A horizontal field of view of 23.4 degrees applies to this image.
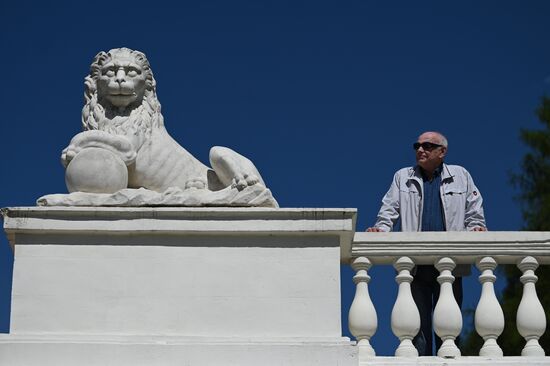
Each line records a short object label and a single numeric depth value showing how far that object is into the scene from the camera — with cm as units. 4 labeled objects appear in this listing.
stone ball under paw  1177
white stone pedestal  1093
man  1293
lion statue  1181
